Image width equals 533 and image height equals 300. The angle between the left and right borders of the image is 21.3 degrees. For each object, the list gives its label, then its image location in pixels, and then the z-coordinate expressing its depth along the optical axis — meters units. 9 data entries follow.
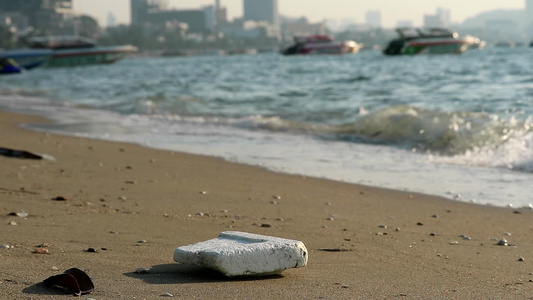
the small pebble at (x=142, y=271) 6.13
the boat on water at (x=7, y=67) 69.73
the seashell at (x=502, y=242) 8.02
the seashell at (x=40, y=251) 6.57
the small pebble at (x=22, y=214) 8.28
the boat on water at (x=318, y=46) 146.89
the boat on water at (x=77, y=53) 100.50
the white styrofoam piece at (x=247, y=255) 5.92
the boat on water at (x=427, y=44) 111.81
